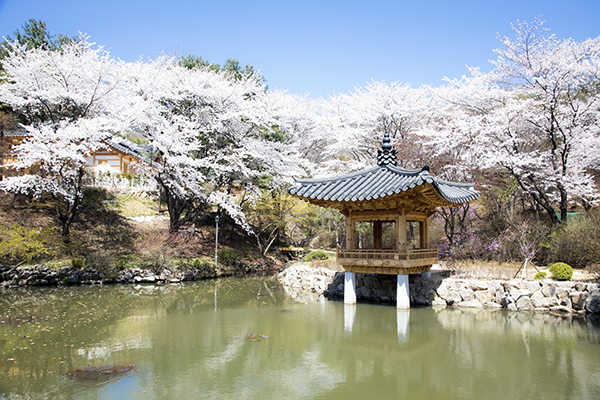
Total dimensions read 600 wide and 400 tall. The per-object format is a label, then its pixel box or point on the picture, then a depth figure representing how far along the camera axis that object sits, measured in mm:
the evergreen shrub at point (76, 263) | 13867
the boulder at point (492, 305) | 10062
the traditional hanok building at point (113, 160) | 24359
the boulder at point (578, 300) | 9273
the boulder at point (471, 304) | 10227
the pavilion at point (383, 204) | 9422
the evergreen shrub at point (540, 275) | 10266
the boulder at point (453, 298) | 10445
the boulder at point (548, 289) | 9641
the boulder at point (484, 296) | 10164
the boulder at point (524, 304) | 9734
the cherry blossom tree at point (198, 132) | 15805
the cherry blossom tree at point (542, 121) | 12445
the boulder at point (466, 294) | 10336
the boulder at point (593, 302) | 9078
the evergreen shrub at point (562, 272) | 9633
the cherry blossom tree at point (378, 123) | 17891
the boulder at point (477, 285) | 10258
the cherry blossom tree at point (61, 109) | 14031
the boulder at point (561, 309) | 9375
